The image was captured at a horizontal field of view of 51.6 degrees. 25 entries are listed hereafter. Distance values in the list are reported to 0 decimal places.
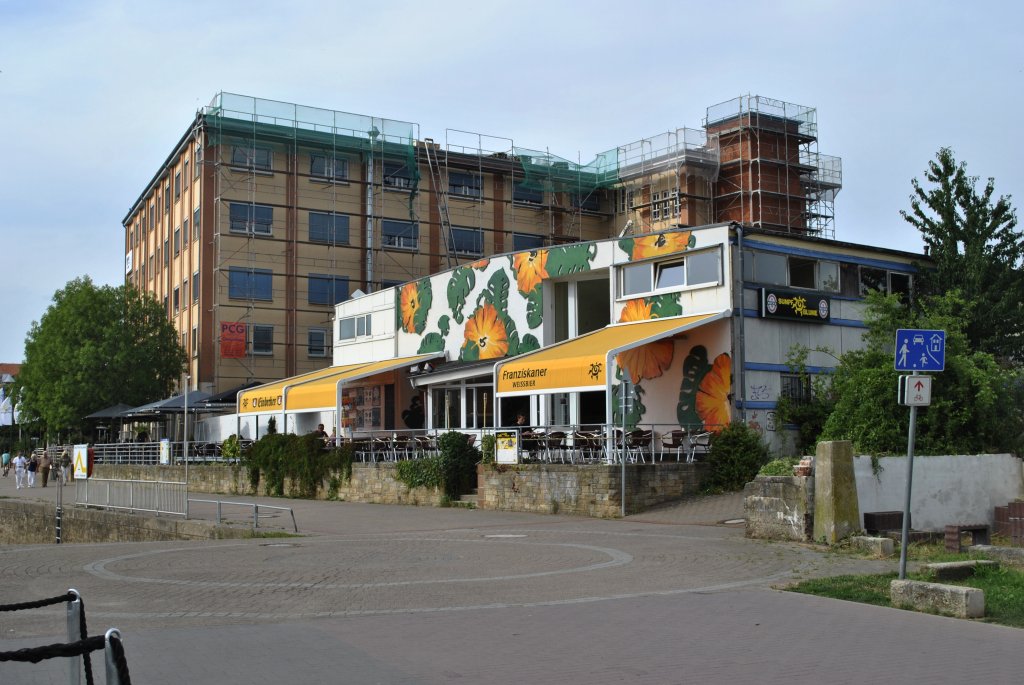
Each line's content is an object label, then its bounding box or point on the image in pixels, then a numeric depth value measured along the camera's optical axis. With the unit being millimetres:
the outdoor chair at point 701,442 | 24650
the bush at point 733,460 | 23812
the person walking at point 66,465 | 47750
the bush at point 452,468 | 27125
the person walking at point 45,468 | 47031
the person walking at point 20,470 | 45972
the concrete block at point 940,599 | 9867
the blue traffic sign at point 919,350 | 11648
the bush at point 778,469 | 18223
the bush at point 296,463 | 31359
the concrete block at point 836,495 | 15773
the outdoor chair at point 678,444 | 24344
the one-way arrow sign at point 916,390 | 11477
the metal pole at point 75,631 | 4929
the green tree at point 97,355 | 50781
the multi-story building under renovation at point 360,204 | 51000
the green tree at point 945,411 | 19750
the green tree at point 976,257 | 27828
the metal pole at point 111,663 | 4074
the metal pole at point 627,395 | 20900
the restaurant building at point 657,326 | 25578
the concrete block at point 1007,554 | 12875
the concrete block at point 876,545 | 14578
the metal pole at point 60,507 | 27000
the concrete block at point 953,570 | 11523
